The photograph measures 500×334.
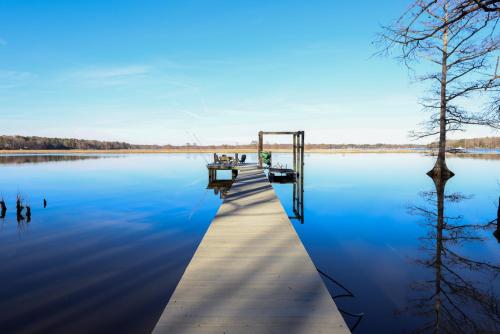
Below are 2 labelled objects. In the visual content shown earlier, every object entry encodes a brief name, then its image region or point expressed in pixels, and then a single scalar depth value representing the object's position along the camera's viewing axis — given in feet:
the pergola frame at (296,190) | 50.47
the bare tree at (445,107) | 63.10
